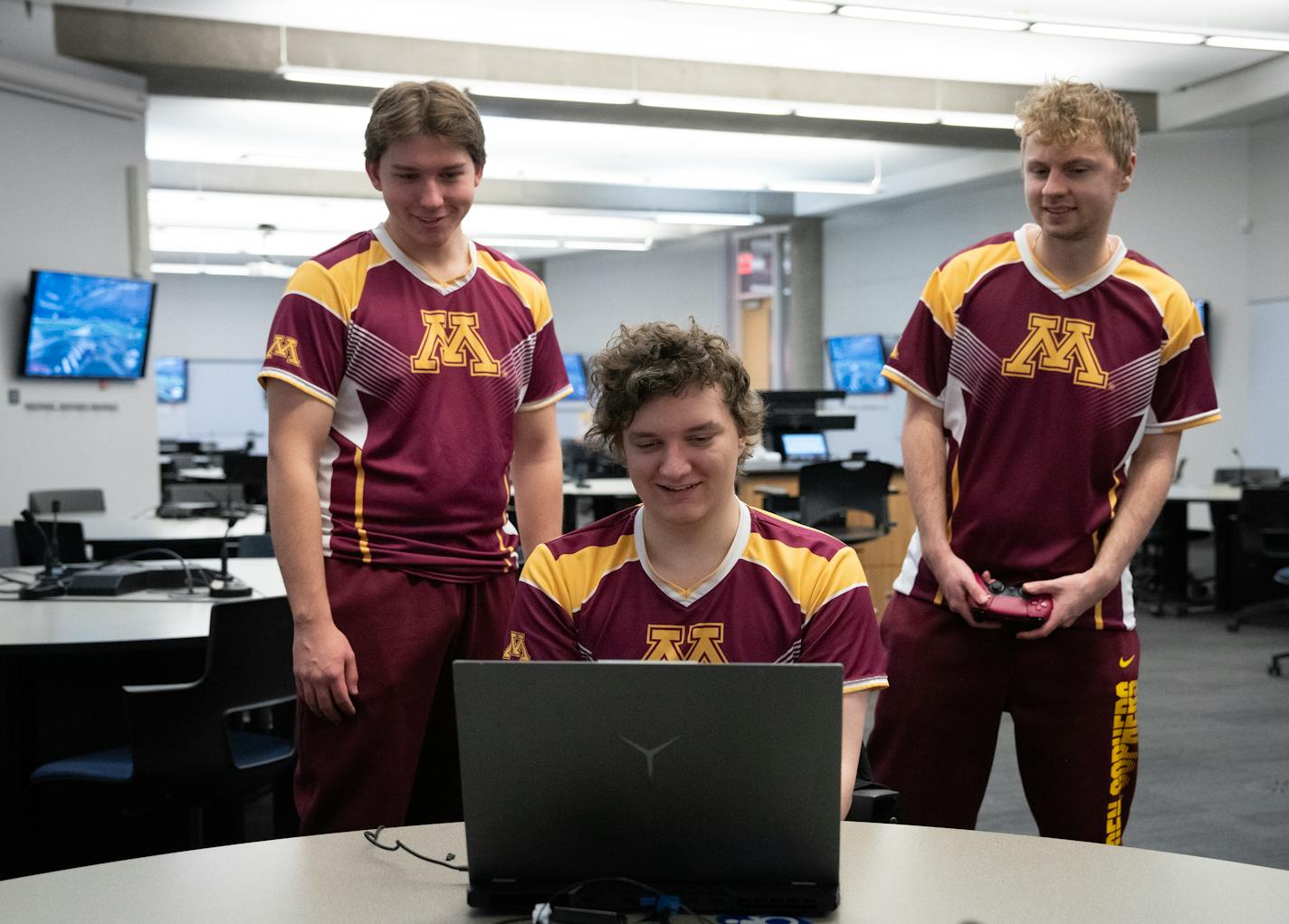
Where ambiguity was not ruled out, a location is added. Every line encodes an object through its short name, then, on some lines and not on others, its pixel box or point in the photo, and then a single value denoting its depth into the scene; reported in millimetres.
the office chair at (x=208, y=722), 2670
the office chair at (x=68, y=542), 4508
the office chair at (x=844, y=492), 6586
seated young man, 1573
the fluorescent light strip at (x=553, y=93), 7957
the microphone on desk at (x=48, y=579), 3324
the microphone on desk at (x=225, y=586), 3256
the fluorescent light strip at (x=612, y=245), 16047
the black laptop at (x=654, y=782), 1097
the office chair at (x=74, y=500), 6211
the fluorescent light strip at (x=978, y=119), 8828
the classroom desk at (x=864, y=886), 1154
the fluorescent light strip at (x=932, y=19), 6512
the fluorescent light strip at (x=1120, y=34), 6926
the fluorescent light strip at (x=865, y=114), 8891
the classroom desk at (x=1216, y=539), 7734
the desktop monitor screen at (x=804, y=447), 7961
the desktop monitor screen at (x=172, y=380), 19094
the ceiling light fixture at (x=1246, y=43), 7168
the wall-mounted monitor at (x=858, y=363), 13578
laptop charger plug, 1108
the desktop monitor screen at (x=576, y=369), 17875
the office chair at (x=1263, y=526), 6968
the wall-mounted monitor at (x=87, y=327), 7398
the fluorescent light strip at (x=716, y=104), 8055
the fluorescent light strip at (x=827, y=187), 11078
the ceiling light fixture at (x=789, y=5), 6285
